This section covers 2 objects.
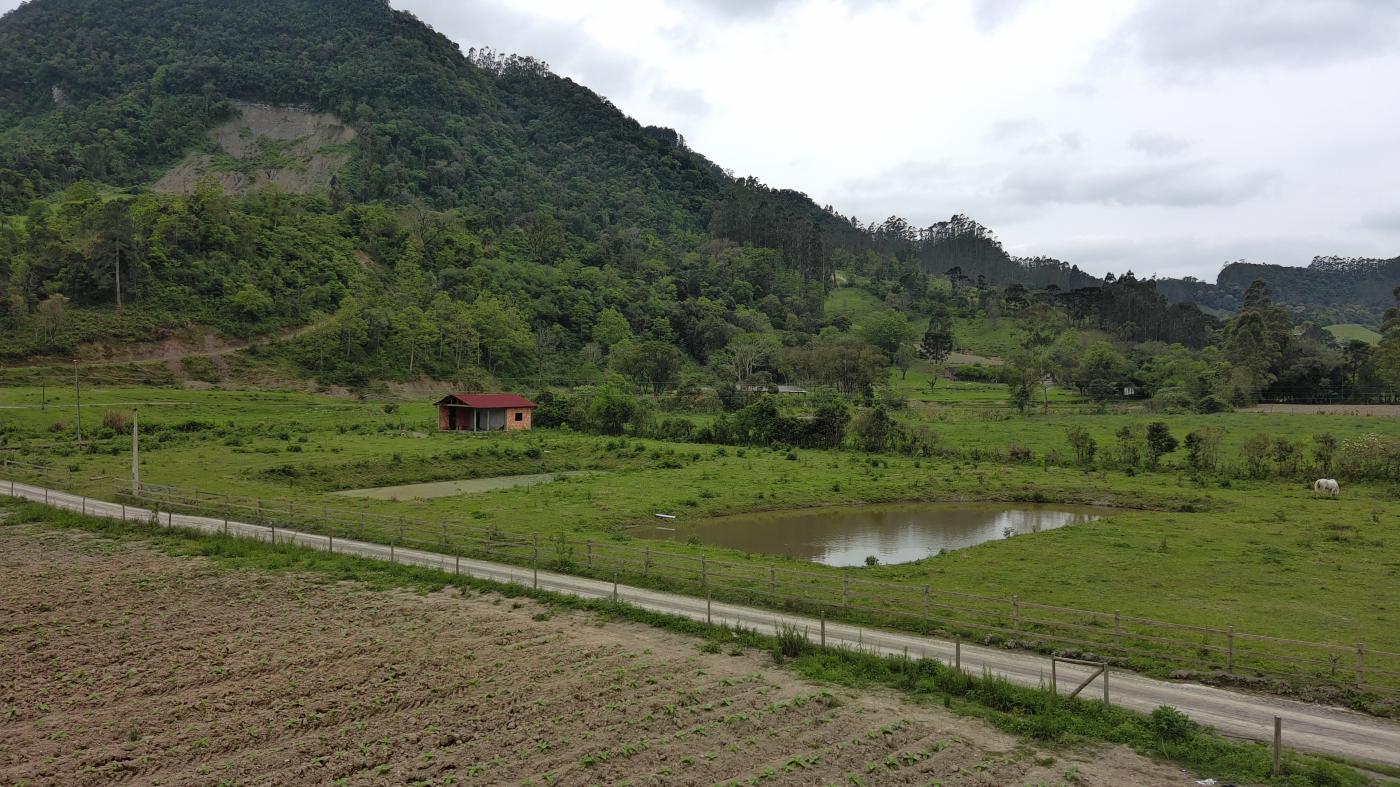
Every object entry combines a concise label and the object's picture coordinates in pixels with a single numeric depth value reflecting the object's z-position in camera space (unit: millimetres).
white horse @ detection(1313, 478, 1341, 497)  42406
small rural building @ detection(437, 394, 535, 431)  69562
